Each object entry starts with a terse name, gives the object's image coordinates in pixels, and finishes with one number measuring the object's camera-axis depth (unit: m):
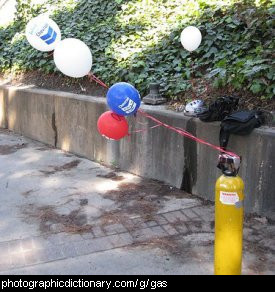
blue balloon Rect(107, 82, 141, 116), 4.30
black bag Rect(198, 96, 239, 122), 4.79
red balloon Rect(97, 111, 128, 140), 4.59
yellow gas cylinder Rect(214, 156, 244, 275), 3.14
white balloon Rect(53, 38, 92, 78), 4.86
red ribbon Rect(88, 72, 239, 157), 4.92
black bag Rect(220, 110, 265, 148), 4.40
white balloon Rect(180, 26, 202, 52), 6.11
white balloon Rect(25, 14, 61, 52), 5.21
